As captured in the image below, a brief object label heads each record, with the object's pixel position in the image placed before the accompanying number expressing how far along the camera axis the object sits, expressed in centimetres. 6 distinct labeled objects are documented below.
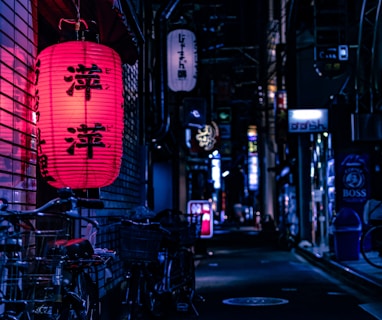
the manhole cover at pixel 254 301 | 1236
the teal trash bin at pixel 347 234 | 1819
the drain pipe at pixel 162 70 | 1650
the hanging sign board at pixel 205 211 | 2317
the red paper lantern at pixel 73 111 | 698
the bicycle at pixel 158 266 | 848
